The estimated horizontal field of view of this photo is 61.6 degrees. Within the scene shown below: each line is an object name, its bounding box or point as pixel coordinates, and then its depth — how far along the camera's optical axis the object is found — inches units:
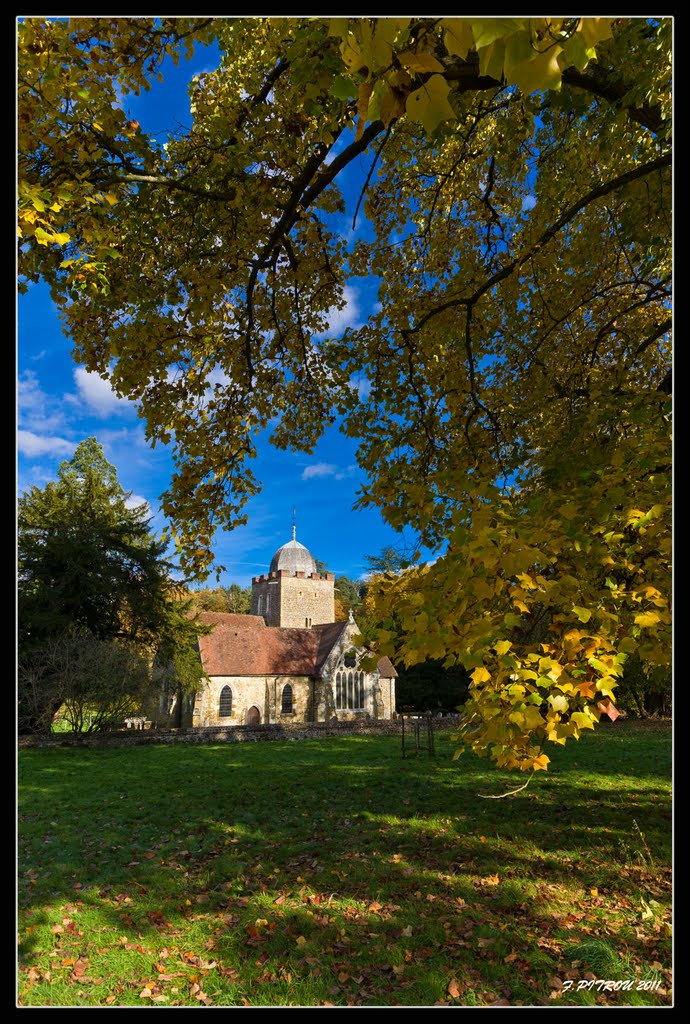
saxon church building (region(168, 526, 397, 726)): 1243.2
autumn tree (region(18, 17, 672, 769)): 110.2
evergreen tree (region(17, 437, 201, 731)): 792.9
